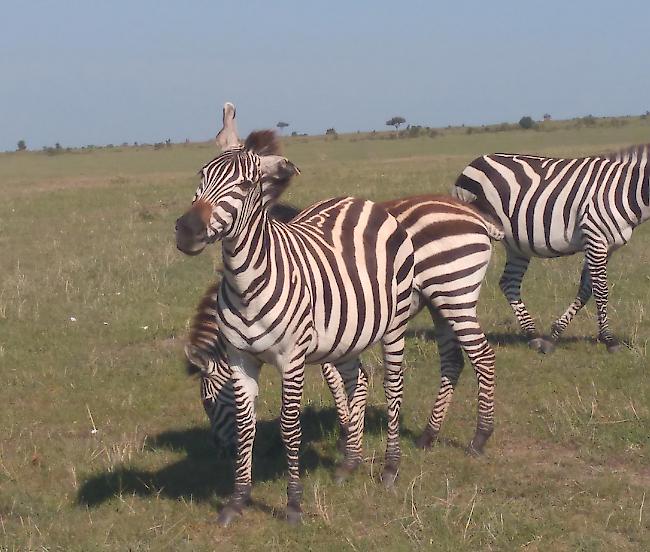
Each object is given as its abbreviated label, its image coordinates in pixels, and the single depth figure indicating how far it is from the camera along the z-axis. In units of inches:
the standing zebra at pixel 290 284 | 384.5
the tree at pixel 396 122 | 7032.5
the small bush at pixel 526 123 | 5629.9
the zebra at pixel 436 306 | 528.7
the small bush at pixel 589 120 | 5508.4
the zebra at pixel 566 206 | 753.6
